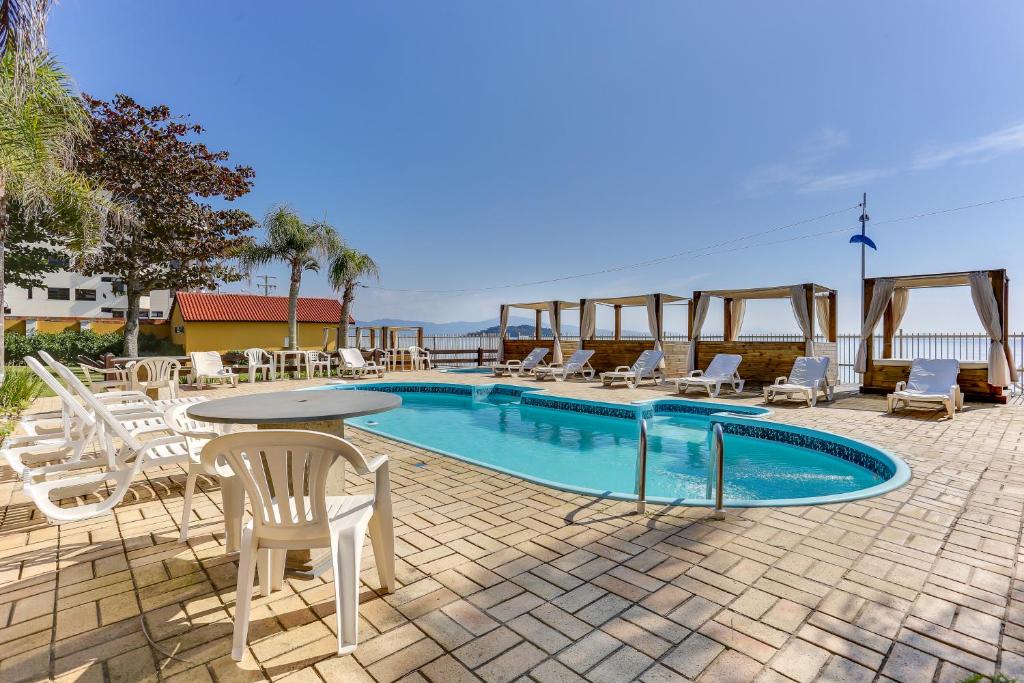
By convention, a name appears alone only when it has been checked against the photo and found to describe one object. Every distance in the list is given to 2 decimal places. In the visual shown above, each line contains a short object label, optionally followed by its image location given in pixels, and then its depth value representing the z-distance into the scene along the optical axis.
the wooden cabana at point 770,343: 9.87
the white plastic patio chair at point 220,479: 2.09
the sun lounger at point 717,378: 9.17
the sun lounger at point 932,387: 6.77
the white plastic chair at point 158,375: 6.00
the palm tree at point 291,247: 14.56
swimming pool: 4.52
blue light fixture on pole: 12.66
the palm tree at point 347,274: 15.85
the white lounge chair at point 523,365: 13.98
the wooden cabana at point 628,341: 12.35
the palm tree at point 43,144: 5.41
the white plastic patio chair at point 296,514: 1.51
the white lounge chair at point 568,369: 12.58
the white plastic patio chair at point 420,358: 15.10
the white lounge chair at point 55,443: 2.83
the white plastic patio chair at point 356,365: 12.88
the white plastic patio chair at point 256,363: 11.34
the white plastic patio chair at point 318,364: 12.59
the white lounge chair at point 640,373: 11.14
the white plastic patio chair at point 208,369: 10.23
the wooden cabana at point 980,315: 7.90
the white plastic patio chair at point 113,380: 8.40
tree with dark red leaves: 13.37
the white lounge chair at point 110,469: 2.29
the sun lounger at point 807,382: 7.94
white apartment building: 27.03
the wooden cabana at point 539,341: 14.60
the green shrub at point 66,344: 17.77
